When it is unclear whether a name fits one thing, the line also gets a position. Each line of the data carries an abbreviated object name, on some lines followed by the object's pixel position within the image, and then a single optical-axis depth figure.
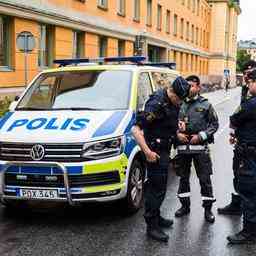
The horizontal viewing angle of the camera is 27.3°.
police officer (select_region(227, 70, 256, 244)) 5.57
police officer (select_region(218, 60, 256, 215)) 6.04
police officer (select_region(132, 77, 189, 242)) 5.47
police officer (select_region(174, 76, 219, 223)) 6.51
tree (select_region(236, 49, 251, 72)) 132.23
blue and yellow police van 5.85
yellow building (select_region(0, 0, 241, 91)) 17.38
